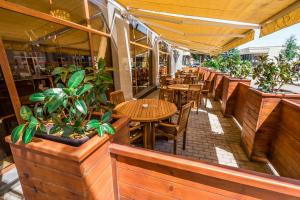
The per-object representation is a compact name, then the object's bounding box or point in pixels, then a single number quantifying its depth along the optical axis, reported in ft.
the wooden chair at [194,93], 14.55
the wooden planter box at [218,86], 19.46
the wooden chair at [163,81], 22.21
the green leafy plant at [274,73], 7.62
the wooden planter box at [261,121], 7.43
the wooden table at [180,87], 14.86
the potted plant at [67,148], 2.74
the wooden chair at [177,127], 7.79
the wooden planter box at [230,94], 13.61
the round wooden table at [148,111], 7.02
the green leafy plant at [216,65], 23.34
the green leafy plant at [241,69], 14.59
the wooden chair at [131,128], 8.44
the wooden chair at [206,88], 18.02
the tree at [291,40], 108.85
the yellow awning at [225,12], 7.69
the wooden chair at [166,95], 12.18
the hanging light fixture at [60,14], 8.49
